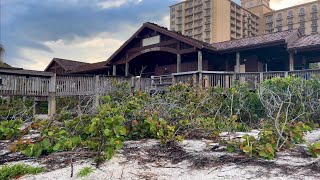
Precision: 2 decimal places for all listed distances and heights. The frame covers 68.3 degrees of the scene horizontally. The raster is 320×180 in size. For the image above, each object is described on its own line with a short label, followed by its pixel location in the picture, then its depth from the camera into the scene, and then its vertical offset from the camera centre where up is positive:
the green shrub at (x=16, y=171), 3.75 -1.27
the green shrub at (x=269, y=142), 3.89 -0.89
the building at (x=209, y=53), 11.97 +2.33
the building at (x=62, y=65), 22.74 +2.76
